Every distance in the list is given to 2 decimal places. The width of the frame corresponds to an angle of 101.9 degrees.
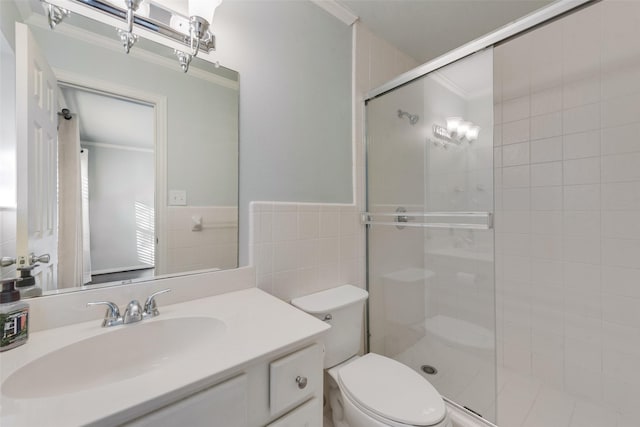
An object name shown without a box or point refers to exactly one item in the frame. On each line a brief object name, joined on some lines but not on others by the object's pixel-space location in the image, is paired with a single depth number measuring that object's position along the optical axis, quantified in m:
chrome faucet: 0.77
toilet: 0.91
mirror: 0.81
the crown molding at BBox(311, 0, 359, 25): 1.41
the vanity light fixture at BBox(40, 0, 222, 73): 0.82
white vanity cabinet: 0.53
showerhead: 1.53
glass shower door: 1.25
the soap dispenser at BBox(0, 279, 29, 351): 0.62
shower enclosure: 1.30
